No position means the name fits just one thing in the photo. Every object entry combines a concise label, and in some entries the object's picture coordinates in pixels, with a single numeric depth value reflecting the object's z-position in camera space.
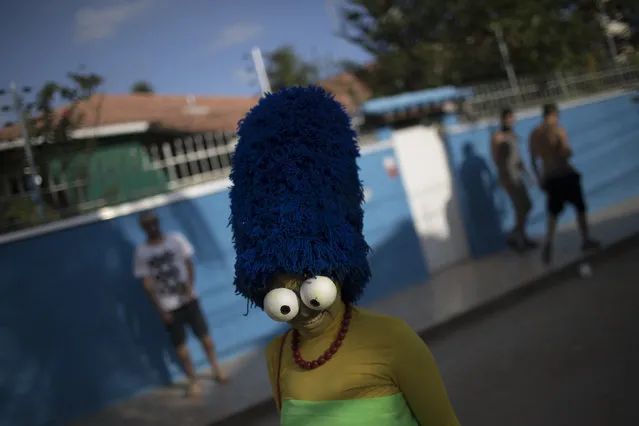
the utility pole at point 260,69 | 10.95
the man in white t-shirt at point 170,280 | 5.51
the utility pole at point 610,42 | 12.05
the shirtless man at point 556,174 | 6.81
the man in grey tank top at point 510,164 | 8.26
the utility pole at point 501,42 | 17.33
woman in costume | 1.79
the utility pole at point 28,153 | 5.86
